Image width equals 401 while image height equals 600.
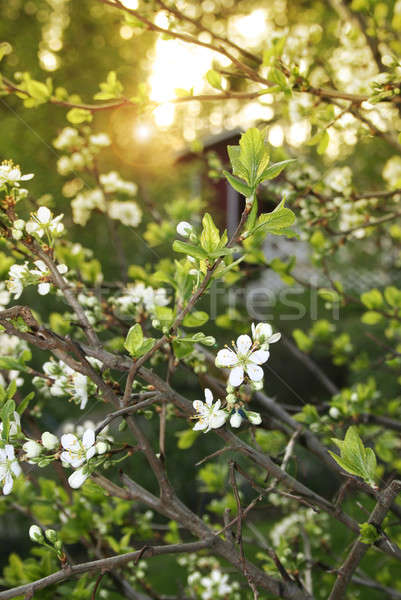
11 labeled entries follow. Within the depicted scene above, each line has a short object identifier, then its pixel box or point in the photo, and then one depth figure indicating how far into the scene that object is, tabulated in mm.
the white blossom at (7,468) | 677
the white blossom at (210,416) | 678
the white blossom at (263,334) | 683
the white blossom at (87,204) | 1294
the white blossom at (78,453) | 673
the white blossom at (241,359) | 676
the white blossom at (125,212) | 1387
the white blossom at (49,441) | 685
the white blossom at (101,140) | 1199
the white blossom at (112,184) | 1296
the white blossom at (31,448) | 684
